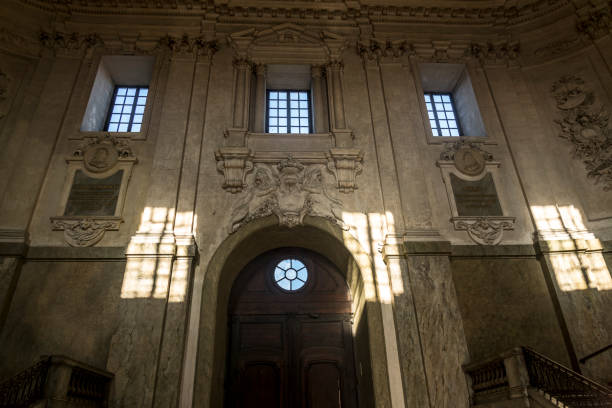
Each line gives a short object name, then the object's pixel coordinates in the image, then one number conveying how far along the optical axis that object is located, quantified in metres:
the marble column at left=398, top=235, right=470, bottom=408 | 6.65
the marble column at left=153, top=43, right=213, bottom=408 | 6.57
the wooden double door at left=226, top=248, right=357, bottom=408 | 8.17
